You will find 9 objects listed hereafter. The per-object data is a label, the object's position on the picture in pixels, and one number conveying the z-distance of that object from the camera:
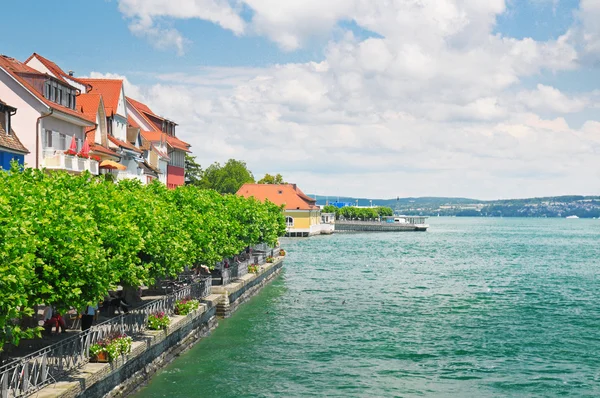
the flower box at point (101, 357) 25.31
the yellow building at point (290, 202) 163.62
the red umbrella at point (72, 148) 48.12
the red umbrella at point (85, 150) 50.00
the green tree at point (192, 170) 158.73
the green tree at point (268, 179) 194.50
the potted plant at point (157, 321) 32.27
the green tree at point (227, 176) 177.62
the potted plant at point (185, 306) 36.91
